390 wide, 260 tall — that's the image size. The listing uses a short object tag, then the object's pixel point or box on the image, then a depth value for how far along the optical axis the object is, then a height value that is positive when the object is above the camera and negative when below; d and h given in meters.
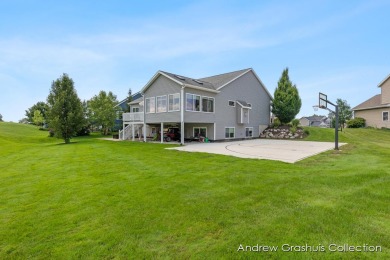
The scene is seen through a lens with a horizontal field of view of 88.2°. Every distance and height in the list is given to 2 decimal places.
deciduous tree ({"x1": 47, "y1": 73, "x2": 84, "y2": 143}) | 21.89 +2.28
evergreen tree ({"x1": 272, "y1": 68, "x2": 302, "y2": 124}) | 26.20 +3.83
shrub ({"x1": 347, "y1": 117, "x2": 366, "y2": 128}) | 28.31 +0.91
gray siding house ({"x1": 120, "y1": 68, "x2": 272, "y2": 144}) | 18.38 +2.41
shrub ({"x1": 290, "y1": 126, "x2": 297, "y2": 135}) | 24.61 -0.08
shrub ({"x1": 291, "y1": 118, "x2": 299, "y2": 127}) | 25.81 +0.82
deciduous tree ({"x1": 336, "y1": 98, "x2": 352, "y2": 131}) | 48.67 +4.89
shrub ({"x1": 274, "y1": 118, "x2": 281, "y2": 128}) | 27.28 +0.87
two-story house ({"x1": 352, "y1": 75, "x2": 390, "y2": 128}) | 23.91 +2.77
